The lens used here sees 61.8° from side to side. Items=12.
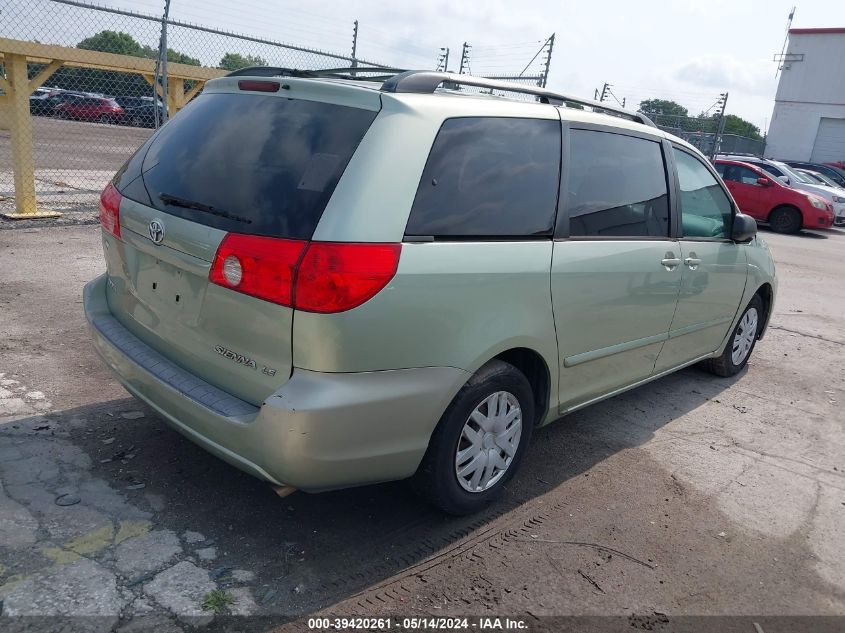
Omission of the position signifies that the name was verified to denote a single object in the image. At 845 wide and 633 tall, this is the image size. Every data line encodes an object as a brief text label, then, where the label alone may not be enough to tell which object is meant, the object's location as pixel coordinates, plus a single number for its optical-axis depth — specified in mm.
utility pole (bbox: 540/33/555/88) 12258
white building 38156
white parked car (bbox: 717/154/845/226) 16781
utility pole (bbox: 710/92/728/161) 19375
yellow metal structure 7711
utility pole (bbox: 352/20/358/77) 11055
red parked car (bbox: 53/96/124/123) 22375
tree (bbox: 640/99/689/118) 22031
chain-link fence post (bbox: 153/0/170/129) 8570
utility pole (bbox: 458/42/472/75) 13492
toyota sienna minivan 2492
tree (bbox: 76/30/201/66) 9480
